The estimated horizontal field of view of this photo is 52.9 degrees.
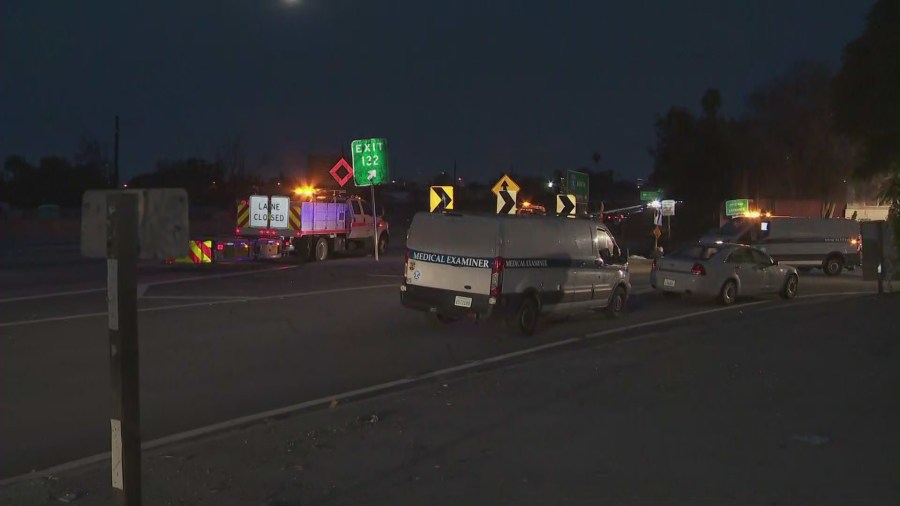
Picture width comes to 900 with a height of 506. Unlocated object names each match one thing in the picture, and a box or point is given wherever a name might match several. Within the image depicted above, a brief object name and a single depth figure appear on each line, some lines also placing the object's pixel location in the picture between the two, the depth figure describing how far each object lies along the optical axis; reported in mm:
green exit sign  33094
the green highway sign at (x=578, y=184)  24703
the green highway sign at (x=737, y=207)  41500
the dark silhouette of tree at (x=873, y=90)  15594
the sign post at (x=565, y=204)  20814
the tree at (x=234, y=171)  77162
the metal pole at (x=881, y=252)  16586
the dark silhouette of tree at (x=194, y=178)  73188
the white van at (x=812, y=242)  31062
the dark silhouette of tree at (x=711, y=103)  66738
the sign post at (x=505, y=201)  20953
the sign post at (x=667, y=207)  37562
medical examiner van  14500
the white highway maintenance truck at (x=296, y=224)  29772
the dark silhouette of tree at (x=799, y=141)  49625
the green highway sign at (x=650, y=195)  38438
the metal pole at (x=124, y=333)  4887
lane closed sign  30016
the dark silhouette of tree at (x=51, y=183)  75812
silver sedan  20031
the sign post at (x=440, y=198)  20781
